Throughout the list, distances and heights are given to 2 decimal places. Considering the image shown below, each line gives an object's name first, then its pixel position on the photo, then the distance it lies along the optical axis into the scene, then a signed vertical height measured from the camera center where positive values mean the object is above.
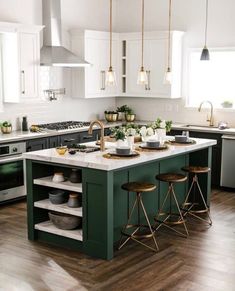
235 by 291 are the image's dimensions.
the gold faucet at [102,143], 5.46 -0.62
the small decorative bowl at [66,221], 5.13 -1.39
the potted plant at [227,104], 8.13 -0.25
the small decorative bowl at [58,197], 5.23 -1.17
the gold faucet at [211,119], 8.30 -0.51
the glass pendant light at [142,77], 5.79 +0.13
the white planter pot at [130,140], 5.68 -0.60
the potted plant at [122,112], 9.29 -0.45
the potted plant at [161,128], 6.05 -0.49
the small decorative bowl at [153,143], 5.73 -0.64
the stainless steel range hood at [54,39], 7.58 +0.77
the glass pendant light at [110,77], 5.59 +0.13
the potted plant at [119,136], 5.55 -0.54
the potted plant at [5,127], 7.21 -0.58
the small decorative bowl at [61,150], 5.23 -0.67
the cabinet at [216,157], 7.66 -1.06
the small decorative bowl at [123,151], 5.23 -0.67
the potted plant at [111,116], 8.99 -0.51
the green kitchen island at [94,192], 4.79 -1.08
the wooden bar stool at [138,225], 5.09 -1.50
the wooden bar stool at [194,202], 6.01 -1.51
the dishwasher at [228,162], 7.52 -1.12
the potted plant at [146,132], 5.96 -0.53
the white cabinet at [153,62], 8.42 +0.46
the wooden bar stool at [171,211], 5.56 -1.51
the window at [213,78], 8.23 +0.19
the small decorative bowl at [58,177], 5.22 -0.95
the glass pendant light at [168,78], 6.00 +0.13
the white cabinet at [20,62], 7.12 +0.37
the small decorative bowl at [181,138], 6.21 -0.63
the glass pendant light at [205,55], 7.42 +0.51
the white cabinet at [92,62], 8.33 +0.46
